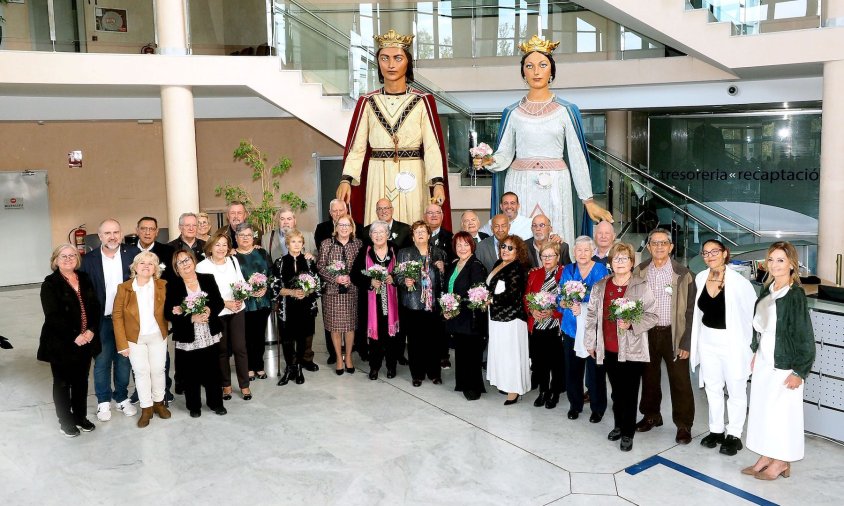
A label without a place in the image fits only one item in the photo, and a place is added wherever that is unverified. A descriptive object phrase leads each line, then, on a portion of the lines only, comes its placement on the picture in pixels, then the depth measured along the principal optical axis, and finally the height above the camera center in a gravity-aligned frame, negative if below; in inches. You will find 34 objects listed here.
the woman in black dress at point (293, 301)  266.7 -44.6
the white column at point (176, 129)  372.8 +26.8
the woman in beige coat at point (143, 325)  222.5 -43.0
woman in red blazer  231.5 -51.8
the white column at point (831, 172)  356.8 -3.6
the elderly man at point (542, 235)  249.3 -21.3
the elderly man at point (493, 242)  257.6 -24.3
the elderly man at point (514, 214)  275.1 -15.4
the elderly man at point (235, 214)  281.4 -13.3
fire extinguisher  510.9 -36.2
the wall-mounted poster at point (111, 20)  383.6 +83.7
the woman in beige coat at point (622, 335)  199.2 -44.8
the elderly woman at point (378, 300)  263.5 -45.1
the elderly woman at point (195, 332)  227.9 -47.1
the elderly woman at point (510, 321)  238.2 -47.6
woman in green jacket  180.2 -49.4
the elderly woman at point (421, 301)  256.8 -43.5
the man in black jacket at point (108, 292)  232.5 -34.1
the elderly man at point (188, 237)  260.1 -19.8
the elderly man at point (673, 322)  209.3 -43.0
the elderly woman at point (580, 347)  220.4 -52.7
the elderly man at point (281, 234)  276.4 -22.9
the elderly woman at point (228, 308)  245.8 -42.4
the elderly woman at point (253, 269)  257.0 -31.2
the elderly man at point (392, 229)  278.5 -20.6
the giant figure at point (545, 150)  285.9 +8.4
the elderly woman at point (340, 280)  269.3 -36.8
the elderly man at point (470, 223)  267.3 -17.7
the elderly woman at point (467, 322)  245.4 -48.9
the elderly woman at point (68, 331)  215.2 -42.7
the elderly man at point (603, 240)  234.2 -21.8
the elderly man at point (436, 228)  280.7 -20.4
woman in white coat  198.2 -45.6
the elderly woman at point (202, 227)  270.4 -16.9
